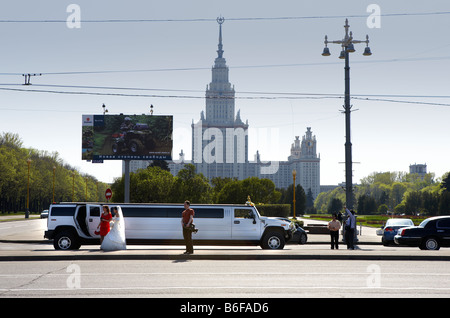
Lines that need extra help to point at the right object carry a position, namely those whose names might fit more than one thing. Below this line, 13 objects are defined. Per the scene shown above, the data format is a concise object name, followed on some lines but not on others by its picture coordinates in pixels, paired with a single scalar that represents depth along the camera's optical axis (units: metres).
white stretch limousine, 24.00
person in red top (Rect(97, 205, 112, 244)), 20.89
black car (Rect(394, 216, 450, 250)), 25.33
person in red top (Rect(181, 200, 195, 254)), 18.80
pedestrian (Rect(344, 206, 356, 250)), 25.24
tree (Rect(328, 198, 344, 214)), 167.88
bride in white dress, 20.53
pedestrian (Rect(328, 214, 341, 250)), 25.08
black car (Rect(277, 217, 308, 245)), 33.66
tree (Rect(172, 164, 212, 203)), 70.94
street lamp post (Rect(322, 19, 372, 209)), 30.58
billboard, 49.28
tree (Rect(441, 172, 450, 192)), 119.29
